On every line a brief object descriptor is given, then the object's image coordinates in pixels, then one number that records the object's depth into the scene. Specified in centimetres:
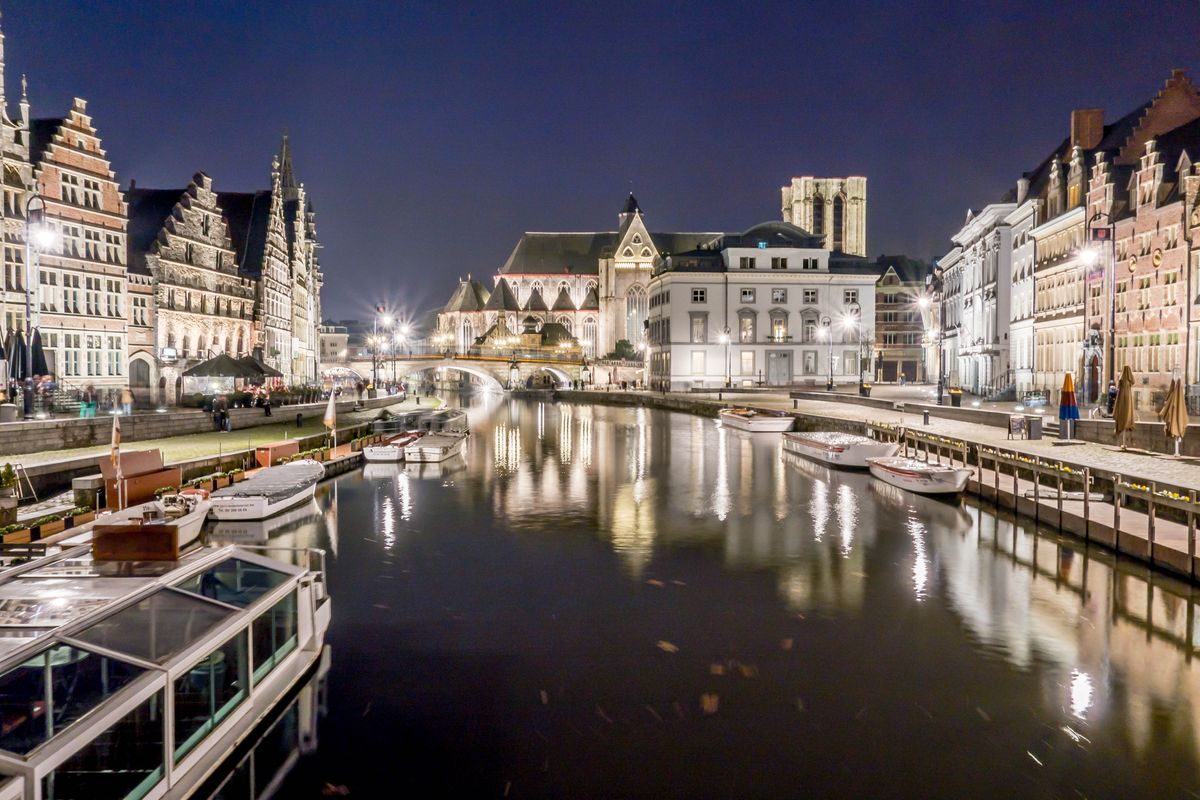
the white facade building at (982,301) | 5972
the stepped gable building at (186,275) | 5625
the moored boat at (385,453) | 3997
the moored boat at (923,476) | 2894
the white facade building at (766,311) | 8888
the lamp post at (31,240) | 3175
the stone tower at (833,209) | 13812
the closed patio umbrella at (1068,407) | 3088
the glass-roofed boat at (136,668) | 820
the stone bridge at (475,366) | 11325
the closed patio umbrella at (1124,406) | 2684
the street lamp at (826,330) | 8838
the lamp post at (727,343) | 8806
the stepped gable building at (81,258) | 4453
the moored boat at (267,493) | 2528
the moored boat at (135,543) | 1199
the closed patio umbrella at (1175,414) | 2420
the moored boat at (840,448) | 3619
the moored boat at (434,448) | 4075
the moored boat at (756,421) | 5278
